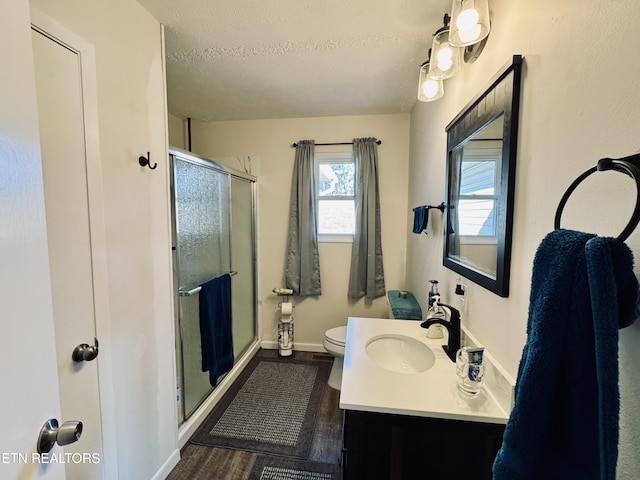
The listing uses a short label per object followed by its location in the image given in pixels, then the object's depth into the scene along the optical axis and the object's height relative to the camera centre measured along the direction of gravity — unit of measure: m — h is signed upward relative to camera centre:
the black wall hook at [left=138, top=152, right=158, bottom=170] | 1.33 +0.29
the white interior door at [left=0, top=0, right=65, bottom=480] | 0.54 -0.09
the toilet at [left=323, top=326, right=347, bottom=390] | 2.36 -1.06
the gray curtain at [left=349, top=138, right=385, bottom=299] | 2.71 +0.00
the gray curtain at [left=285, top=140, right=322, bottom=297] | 2.79 -0.08
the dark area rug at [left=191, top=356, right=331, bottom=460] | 1.79 -1.39
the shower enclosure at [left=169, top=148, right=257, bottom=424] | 1.75 -0.18
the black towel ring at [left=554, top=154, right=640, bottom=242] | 0.42 +0.08
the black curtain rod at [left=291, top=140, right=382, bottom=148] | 2.73 +0.77
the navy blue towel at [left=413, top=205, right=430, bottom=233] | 1.83 +0.02
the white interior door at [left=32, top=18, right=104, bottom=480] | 0.95 -0.04
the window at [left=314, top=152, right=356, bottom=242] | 2.85 +0.25
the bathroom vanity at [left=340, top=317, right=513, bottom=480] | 0.90 -0.67
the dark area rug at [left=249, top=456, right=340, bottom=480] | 1.56 -1.40
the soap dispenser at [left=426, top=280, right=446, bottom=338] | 1.37 -0.44
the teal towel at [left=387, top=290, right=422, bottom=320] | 1.99 -0.63
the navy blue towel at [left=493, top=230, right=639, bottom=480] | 0.43 -0.24
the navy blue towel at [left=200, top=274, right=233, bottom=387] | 1.92 -0.74
